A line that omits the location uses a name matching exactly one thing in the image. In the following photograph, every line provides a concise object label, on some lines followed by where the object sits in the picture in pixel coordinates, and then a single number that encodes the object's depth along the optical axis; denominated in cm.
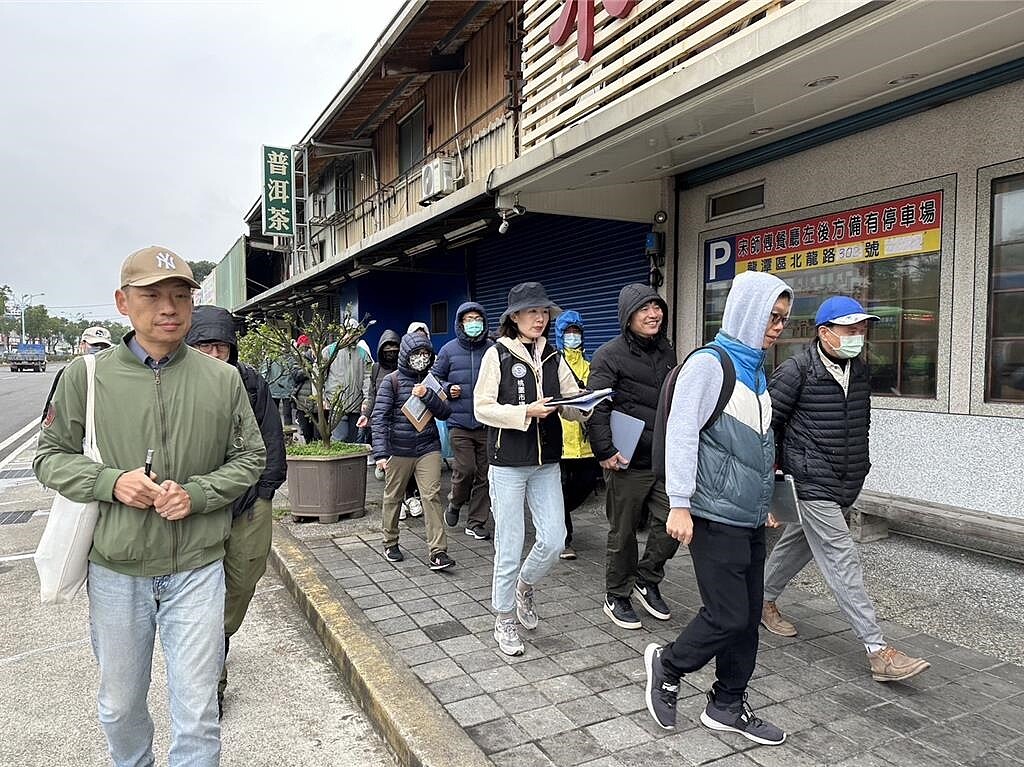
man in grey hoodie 286
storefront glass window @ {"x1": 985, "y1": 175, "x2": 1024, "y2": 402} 448
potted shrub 667
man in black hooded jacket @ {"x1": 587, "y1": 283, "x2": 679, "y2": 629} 414
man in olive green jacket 223
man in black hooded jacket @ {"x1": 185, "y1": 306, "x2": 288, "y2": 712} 321
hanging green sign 1534
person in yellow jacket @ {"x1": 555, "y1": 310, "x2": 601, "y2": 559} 557
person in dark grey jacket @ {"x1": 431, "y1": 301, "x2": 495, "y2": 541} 585
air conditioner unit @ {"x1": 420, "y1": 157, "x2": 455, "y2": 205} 977
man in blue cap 346
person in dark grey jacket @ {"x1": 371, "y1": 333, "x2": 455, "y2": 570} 535
